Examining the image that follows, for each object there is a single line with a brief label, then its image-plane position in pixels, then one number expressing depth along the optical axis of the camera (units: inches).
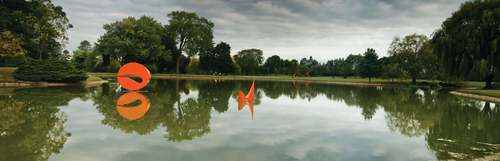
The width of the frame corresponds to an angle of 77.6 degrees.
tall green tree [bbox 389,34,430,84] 1716.3
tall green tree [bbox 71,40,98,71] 2440.9
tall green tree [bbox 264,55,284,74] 3212.4
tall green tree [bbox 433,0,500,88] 1059.3
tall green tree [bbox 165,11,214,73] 2306.8
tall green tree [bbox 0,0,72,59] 1104.8
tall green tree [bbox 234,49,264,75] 3061.0
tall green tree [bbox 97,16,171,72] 2041.1
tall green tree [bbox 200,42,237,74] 2655.0
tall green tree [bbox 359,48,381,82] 2208.4
